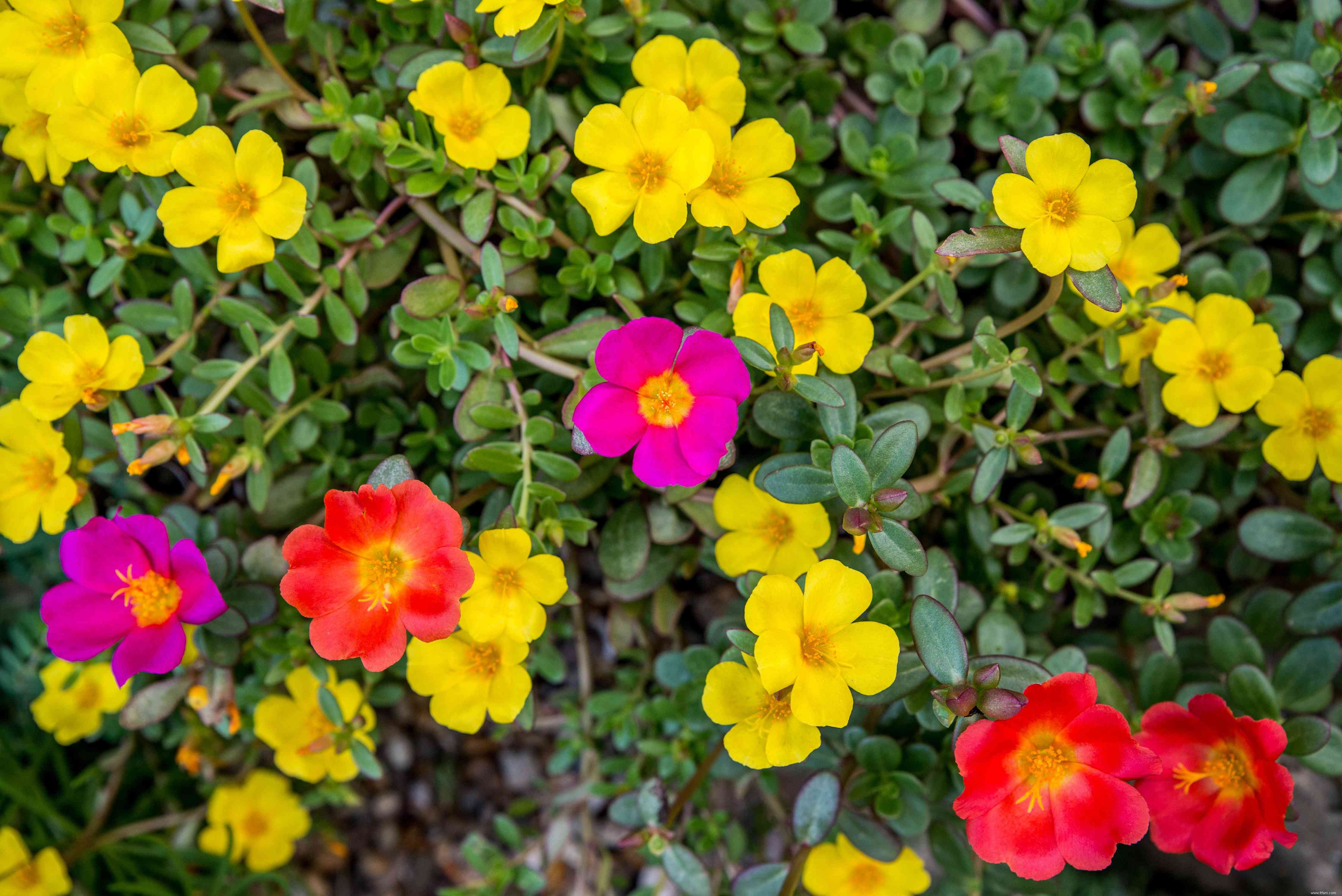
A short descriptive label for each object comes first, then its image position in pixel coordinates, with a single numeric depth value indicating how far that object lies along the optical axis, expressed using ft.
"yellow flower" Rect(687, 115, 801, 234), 1.42
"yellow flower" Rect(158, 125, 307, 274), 1.39
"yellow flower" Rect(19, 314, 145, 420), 1.42
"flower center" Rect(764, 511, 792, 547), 1.44
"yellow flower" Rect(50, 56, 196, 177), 1.40
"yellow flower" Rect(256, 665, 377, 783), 1.53
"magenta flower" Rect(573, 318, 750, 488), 1.34
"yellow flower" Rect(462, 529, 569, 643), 1.36
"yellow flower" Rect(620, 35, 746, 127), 1.44
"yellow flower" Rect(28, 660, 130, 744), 1.60
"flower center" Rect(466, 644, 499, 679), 1.42
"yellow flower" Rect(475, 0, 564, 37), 1.37
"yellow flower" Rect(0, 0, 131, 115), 1.42
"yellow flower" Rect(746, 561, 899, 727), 1.34
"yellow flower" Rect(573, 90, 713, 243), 1.39
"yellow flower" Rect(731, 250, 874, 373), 1.41
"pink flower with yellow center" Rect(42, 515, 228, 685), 1.41
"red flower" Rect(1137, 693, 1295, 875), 1.39
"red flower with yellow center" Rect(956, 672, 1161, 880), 1.32
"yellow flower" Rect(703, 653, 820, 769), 1.36
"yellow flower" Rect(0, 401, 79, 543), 1.45
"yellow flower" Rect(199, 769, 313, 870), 1.68
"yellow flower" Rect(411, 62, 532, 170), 1.43
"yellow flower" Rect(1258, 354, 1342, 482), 1.46
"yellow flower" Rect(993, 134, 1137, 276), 1.35
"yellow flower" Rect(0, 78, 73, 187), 1.45
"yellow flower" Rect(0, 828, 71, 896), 1.63
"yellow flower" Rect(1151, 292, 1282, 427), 1.45
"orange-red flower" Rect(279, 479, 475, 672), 1.33
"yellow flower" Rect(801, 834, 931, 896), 1.51
